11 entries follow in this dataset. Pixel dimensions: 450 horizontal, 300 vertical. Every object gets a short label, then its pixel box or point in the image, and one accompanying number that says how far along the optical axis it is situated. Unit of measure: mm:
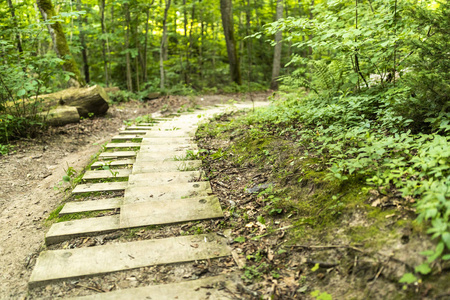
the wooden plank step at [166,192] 3549
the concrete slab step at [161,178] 3934
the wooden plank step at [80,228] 2939
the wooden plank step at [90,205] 3365
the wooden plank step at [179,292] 2229
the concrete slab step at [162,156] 4726
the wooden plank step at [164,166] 4340
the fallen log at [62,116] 7357
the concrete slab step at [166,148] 5127
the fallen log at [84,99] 8359
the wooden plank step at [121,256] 2482
